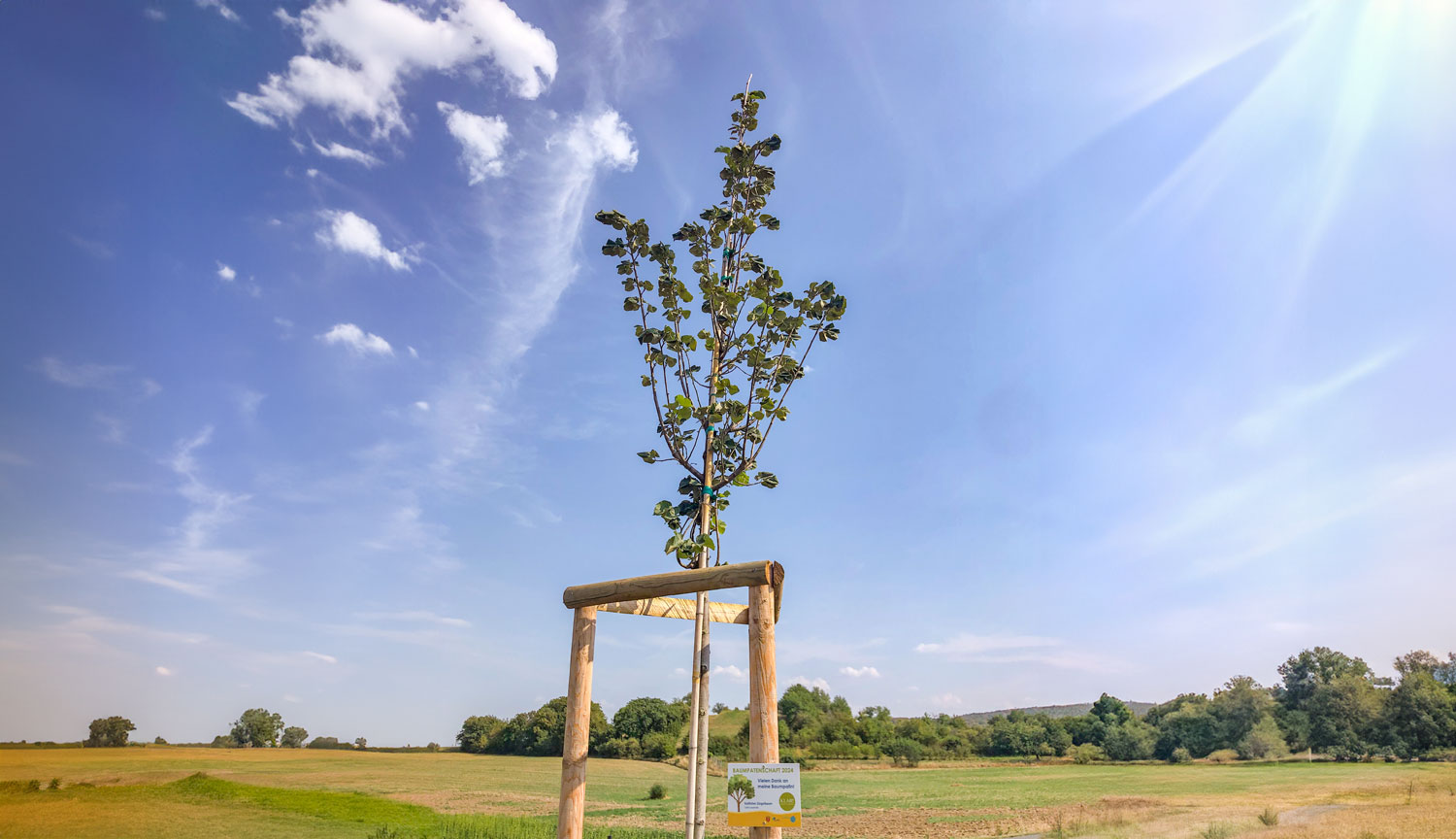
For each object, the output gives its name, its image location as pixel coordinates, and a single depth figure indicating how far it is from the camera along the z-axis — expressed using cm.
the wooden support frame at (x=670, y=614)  474
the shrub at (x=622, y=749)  6706
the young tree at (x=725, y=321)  708
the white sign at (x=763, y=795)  443
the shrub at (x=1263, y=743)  6334
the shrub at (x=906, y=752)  7838
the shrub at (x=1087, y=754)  7681
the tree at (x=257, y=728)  4828
